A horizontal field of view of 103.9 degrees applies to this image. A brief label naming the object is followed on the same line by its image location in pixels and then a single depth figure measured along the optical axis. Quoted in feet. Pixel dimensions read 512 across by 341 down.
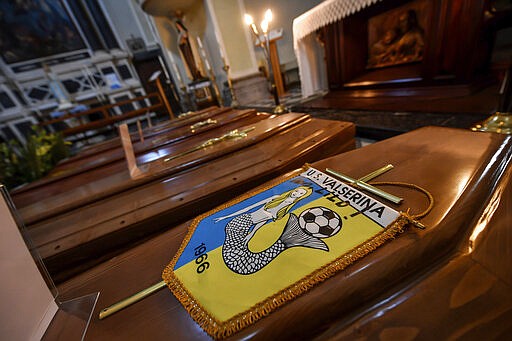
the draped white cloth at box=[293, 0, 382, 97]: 8.34
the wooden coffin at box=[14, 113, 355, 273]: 2.41
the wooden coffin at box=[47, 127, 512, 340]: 1.01
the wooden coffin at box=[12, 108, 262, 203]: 4.51
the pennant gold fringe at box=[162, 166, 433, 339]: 1.03
